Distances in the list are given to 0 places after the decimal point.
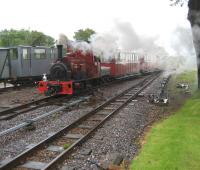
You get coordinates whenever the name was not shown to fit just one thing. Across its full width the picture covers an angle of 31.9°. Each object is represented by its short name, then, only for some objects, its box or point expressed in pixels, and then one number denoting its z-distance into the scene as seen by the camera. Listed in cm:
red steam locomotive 1691
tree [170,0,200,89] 1587
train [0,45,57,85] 2358
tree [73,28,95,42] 6879
